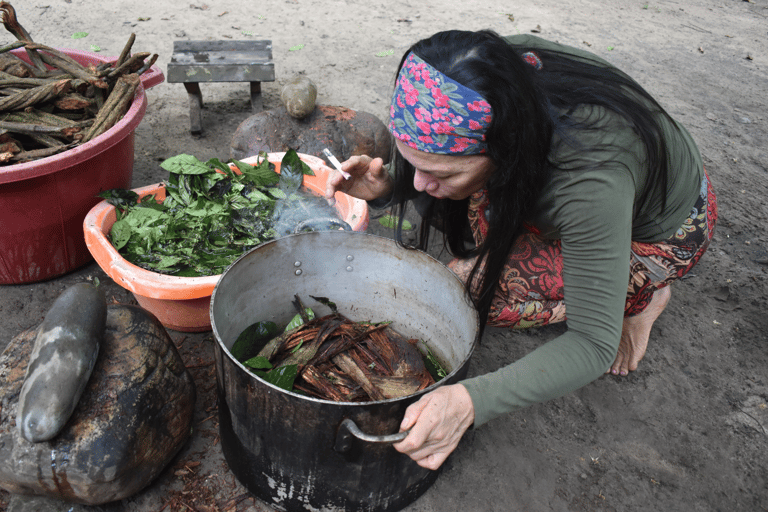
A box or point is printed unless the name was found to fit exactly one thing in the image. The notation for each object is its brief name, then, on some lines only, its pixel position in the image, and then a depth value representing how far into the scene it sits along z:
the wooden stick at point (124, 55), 2.75
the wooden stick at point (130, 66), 2.70
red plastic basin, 2.23
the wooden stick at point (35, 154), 2.27
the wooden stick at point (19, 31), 2.68
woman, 1.35
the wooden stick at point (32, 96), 2.47
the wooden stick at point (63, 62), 2.69
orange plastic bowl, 2.09
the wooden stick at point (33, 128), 2.39
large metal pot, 1.43
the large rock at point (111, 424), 1.62
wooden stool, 3.76
